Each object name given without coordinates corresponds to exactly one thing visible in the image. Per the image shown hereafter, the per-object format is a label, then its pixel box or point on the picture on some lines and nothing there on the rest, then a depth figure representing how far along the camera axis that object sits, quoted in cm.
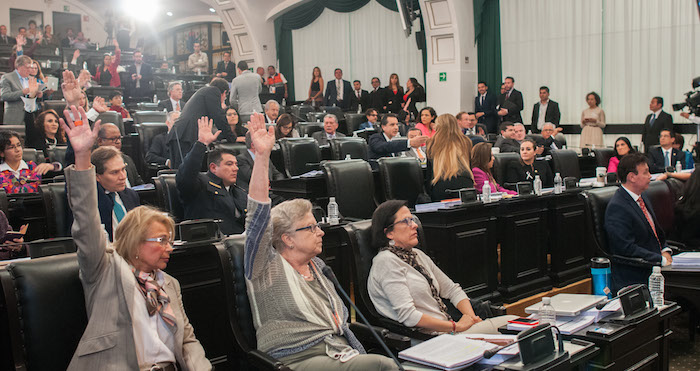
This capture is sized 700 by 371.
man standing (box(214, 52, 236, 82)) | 1302
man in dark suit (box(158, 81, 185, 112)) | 775
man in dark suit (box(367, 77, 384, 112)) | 1131
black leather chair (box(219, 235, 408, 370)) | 220
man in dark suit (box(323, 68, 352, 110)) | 1192
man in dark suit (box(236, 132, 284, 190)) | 458
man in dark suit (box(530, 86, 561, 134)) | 954
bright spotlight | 1742
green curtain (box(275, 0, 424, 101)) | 1309
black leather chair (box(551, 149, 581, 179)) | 582
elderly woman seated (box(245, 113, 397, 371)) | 209
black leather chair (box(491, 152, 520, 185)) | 505
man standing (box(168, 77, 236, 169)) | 498
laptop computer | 233
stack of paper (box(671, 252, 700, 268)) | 325
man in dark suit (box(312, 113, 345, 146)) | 687
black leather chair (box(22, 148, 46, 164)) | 447
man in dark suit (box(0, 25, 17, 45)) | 1276
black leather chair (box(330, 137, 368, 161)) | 577
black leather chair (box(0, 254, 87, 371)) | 183
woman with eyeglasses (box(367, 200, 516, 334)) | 250
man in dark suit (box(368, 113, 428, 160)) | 580
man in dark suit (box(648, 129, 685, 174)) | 651
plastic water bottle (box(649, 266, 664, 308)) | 275
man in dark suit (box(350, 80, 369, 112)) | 1170
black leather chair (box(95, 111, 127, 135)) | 638
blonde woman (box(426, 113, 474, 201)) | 440
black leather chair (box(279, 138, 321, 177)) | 550
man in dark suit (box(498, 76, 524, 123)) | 970
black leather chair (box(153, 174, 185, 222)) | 369
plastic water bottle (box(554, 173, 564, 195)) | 443
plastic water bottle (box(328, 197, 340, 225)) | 347
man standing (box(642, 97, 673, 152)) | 826
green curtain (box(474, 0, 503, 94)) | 1063
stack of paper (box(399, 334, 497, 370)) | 189
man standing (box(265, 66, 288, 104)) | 1187
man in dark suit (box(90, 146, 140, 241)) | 275
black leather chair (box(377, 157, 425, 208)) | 451
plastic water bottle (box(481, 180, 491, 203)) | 401
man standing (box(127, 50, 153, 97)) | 1030
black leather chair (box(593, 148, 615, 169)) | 670
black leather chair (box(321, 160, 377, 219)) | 426
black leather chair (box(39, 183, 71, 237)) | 307
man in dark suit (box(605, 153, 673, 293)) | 337
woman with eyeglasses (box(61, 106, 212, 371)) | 181
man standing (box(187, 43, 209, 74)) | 1403
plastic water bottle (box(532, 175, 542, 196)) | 427
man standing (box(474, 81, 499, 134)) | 1027
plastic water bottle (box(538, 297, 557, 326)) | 229
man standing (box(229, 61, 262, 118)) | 762
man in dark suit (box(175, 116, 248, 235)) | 334
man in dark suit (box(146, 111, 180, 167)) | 563
